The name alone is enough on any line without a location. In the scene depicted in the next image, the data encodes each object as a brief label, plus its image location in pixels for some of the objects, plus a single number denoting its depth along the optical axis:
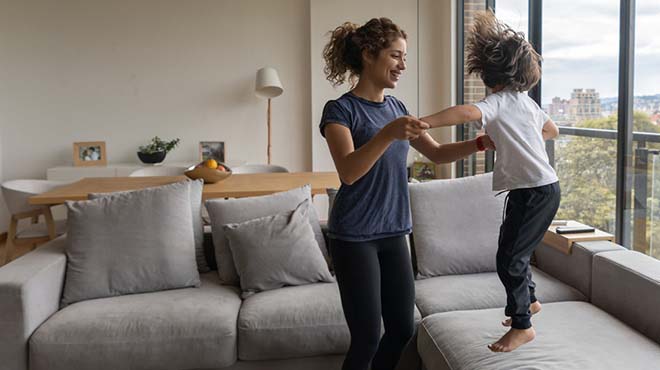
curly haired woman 1.84
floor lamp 5.80
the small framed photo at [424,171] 5.90
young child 1.73
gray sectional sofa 2.17
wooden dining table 3.65
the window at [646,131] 2.91
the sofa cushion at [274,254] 2.81
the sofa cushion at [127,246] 2.78
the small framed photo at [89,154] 6.07
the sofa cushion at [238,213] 2.96
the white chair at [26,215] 4.17
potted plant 5.90
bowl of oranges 3.94
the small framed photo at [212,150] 6.25
